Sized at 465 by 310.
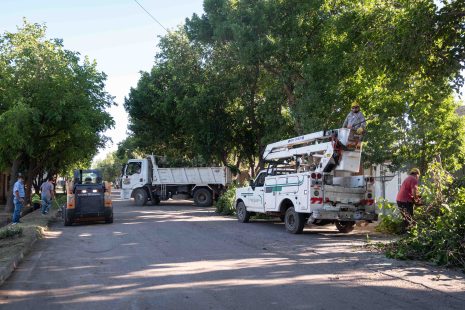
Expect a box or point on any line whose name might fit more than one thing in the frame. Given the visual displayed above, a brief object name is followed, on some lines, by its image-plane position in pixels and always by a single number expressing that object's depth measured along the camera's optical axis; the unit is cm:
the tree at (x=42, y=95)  2153
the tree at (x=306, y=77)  1059
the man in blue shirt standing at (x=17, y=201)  1680
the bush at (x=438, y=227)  880
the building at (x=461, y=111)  2333
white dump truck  3061
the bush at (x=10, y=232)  1223
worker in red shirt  1272
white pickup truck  1329
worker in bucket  1319
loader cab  1716
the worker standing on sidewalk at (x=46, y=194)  2164
